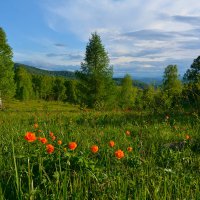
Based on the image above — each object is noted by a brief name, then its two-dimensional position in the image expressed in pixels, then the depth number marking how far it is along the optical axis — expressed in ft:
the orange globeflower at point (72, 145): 9.08
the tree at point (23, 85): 224.37
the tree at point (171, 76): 166.93
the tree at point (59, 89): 282.29
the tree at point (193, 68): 132.79
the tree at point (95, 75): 109.23
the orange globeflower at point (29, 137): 9.03
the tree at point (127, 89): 208.87
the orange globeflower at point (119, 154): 8.98
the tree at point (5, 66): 109.16
